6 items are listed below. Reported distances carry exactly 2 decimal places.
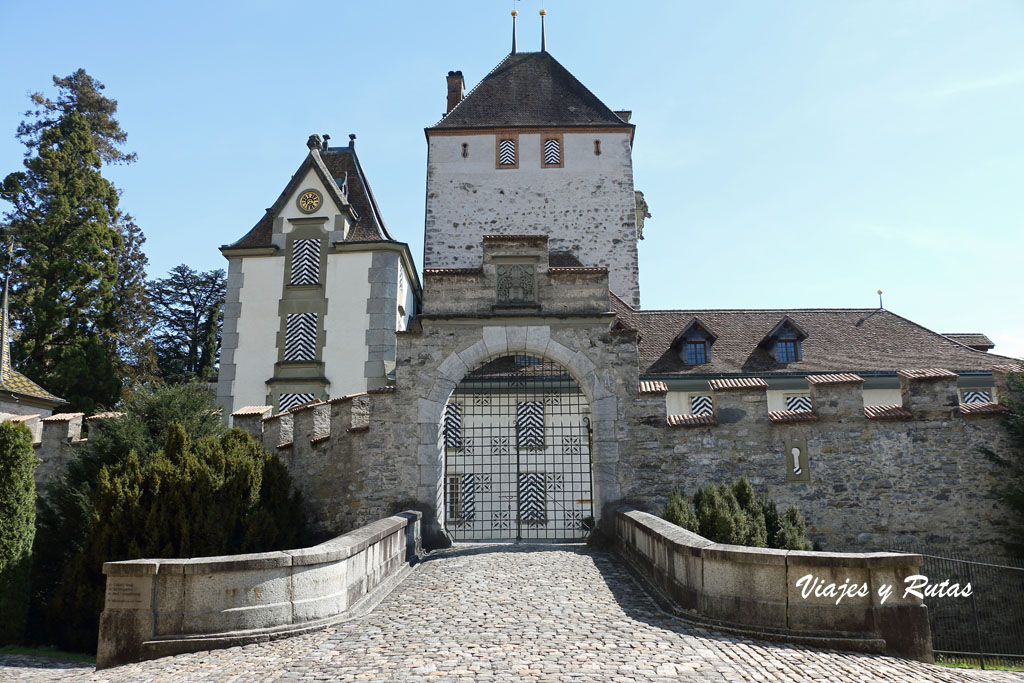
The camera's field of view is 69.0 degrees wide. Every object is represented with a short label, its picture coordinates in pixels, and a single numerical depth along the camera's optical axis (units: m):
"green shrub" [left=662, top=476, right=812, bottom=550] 9.97
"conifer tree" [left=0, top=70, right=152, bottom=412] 22.27
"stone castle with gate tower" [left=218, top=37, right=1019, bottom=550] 11.97
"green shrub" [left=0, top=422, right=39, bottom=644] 9.25
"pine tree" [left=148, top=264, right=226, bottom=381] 36.59
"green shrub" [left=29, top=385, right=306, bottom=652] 9.50
